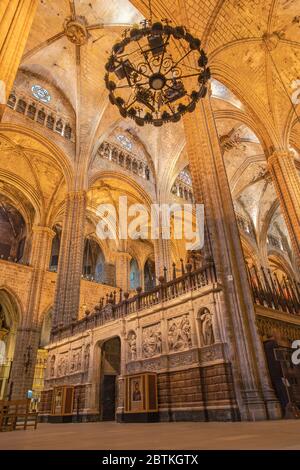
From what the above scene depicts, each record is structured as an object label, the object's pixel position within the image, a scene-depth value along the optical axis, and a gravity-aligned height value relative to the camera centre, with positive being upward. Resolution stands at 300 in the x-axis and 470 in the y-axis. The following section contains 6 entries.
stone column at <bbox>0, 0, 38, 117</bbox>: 4.84 +5.58
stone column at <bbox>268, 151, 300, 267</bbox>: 11.70 +7.55
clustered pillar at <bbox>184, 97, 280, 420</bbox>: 5.84 +2.78
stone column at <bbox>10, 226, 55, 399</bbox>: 14.86 +4.05
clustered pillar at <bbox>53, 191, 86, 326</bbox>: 12.25 +5.46
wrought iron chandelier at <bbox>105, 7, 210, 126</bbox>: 5.83 +6.02
